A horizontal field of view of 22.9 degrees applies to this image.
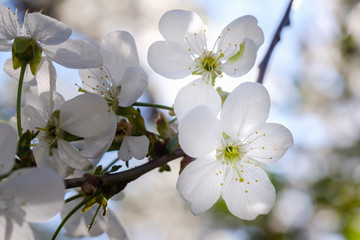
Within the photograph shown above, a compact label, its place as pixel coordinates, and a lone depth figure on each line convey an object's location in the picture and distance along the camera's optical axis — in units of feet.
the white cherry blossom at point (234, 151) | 0.65
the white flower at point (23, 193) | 0.59
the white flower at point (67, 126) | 0.66
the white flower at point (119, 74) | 0.67
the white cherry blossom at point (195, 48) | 0.68
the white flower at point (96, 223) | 0.71
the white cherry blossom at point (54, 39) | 0.66
